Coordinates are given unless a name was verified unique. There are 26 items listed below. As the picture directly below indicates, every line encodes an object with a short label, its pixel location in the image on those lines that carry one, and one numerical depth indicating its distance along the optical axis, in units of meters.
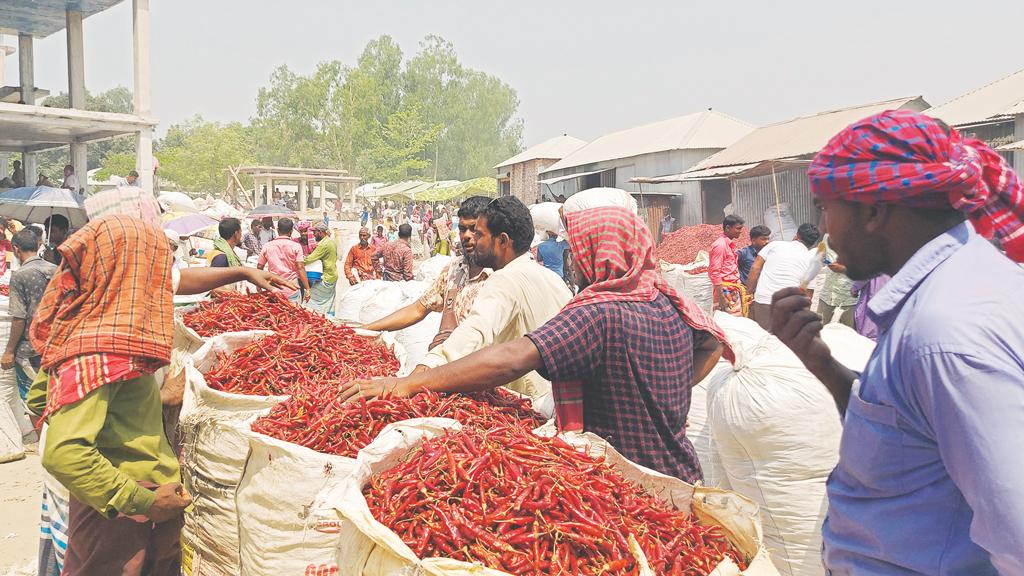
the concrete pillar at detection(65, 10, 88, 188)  17.22
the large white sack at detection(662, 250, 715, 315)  10.42
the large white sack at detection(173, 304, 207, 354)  4.02
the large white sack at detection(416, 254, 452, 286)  10.02
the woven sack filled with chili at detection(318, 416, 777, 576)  1.72
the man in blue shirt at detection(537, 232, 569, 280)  9.42
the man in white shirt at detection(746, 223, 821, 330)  7.15
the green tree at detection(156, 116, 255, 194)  51.22
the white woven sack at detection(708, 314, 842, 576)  3.35
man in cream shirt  2.85
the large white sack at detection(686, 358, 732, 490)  3.81
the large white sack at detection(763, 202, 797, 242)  17.17
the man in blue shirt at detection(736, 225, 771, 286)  8.66
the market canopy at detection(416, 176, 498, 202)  41.88
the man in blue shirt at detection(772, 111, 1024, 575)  1.10
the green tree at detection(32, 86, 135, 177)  60.81
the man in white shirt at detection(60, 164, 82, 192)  16.95
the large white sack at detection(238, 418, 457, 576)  2.37
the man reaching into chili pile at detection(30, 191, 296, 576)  2.18
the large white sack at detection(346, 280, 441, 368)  7.92
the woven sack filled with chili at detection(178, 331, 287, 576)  2.94
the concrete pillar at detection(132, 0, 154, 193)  15.88
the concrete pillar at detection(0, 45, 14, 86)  27.20
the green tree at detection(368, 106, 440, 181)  58.78
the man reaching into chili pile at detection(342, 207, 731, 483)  2.27
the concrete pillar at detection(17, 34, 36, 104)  17.64
